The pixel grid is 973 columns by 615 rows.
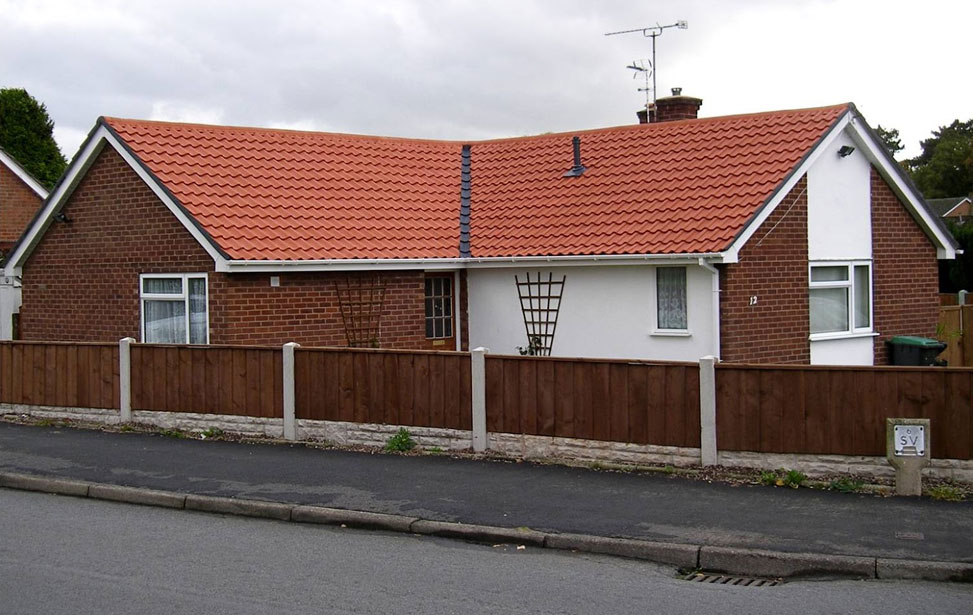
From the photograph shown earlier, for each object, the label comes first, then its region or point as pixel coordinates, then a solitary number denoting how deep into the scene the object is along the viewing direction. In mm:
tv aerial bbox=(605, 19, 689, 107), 29953
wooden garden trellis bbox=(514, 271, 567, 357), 18344
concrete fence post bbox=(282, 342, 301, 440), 14086
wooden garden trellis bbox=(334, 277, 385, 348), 18078
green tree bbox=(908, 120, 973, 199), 78125
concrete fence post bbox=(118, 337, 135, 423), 15477
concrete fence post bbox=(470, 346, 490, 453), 12781
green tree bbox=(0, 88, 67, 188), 48031
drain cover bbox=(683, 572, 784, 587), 8065
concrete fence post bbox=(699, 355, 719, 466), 11523
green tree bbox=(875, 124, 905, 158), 100062
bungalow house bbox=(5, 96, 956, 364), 16859
